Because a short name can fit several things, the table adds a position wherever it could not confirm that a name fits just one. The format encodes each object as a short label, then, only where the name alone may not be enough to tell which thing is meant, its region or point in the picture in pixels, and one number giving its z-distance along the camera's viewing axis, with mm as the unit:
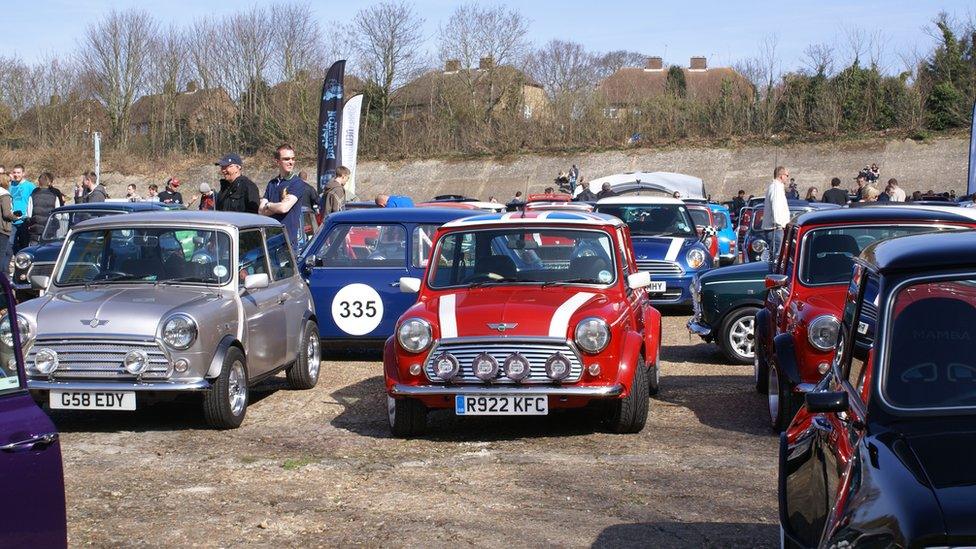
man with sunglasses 14367
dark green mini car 13148
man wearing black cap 13289
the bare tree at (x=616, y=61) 76875
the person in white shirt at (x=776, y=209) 17484
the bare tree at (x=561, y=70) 69750
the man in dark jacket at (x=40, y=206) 20641
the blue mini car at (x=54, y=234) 17953
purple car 4074
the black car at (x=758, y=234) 20328
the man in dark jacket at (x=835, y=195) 26016
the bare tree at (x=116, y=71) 62125
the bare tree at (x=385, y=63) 62125
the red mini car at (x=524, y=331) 8656
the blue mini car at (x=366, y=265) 13039
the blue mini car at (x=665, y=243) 17891
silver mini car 8969
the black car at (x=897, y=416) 3459
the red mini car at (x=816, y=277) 8906
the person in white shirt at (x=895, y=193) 24344
